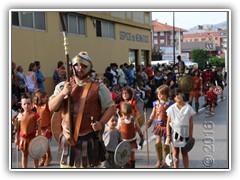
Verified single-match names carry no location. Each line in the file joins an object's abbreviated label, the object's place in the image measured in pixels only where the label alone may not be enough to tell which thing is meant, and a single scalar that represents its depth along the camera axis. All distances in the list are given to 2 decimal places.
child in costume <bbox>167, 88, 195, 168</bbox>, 5.38
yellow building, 11.46
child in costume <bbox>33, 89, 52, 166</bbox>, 5.97
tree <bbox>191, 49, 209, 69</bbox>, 25.57
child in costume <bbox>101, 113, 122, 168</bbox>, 4.95
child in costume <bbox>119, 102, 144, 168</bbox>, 5.66
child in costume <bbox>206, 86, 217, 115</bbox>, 11.38
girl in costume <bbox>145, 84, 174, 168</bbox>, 5.82
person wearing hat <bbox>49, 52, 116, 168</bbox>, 3.88
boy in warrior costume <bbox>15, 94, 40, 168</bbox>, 5.52
